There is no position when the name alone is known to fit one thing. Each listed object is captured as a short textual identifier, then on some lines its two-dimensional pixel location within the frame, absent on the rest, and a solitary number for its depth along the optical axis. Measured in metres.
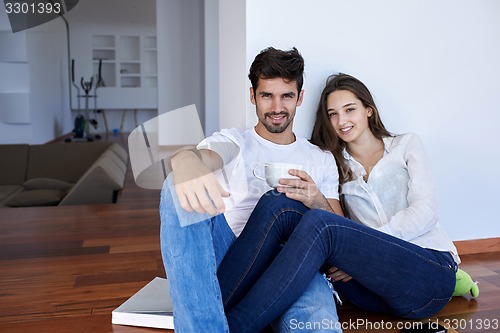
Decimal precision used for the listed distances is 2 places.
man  1.40
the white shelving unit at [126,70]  11.93
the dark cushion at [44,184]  4.28
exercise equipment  8.98
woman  1.52
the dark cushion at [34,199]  3.96
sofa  4.32
